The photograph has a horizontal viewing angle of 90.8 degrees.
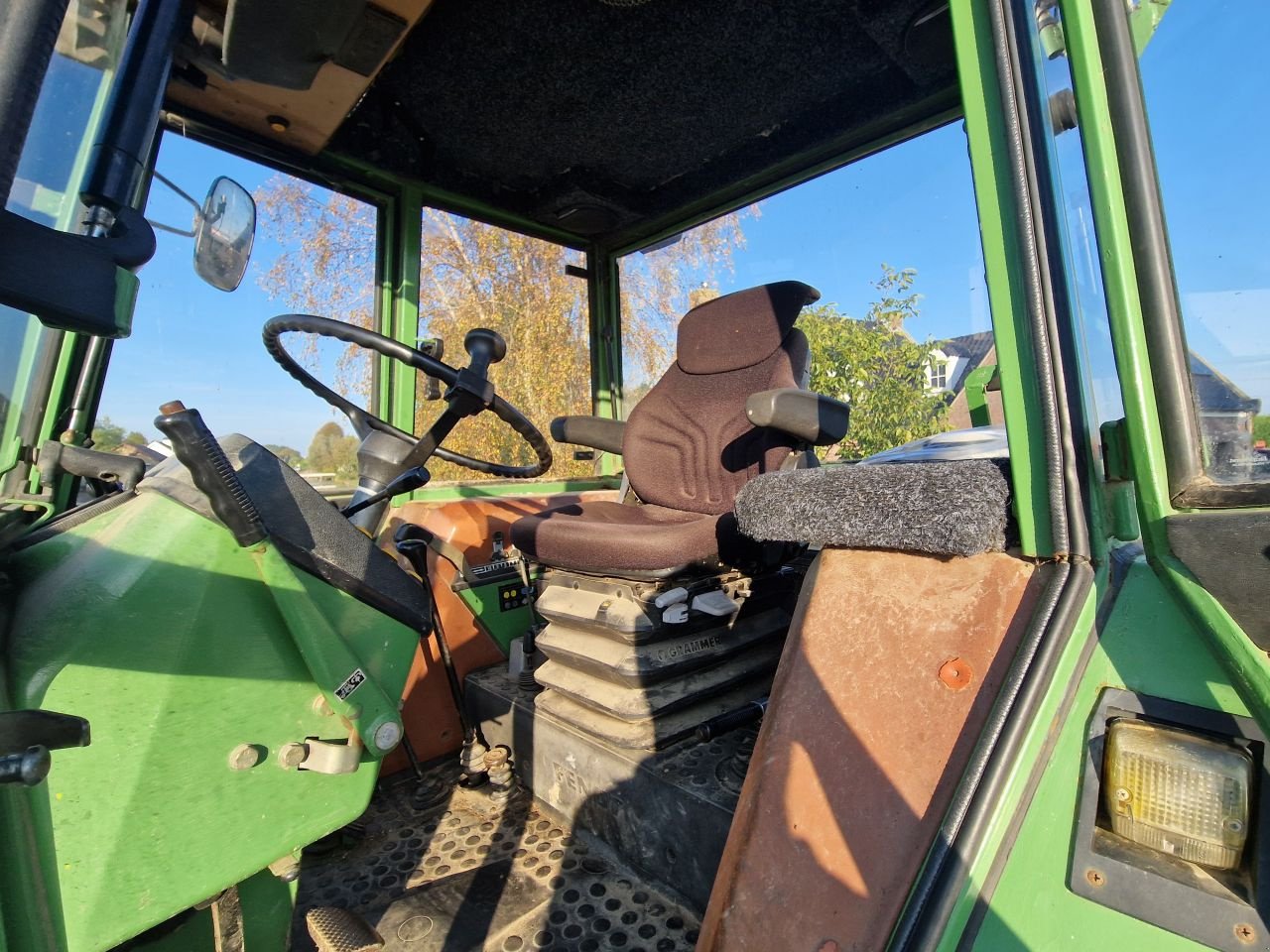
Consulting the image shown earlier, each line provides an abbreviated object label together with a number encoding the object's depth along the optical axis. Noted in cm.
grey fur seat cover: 72
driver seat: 153
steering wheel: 136
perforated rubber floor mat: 117
